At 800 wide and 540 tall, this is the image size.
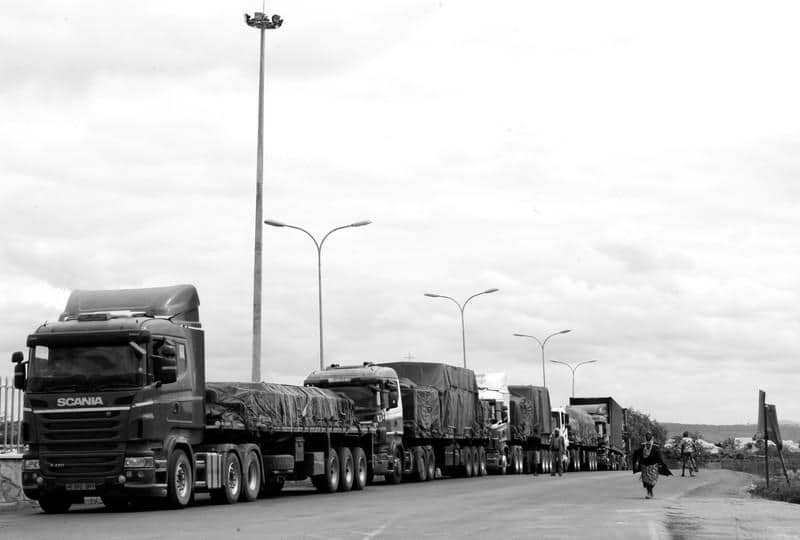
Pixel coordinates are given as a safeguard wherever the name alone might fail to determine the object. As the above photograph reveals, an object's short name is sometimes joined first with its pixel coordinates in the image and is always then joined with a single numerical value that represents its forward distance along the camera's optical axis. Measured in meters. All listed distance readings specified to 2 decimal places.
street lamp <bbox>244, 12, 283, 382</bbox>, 36.19
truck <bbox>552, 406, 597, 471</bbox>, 57.06
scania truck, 21.02
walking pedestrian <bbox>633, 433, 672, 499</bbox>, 25.79
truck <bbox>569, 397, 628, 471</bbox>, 67.00
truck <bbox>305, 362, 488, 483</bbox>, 33.66
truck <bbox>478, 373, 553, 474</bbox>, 47.34
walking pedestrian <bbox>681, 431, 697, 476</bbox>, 41.28
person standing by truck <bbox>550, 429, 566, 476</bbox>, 42.90
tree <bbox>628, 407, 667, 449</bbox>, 81.81
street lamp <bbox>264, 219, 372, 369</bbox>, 43.81
